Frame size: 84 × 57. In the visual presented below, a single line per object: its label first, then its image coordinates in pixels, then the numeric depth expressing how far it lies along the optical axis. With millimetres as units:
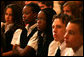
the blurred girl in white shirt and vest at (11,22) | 5864
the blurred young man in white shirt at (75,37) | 3971
